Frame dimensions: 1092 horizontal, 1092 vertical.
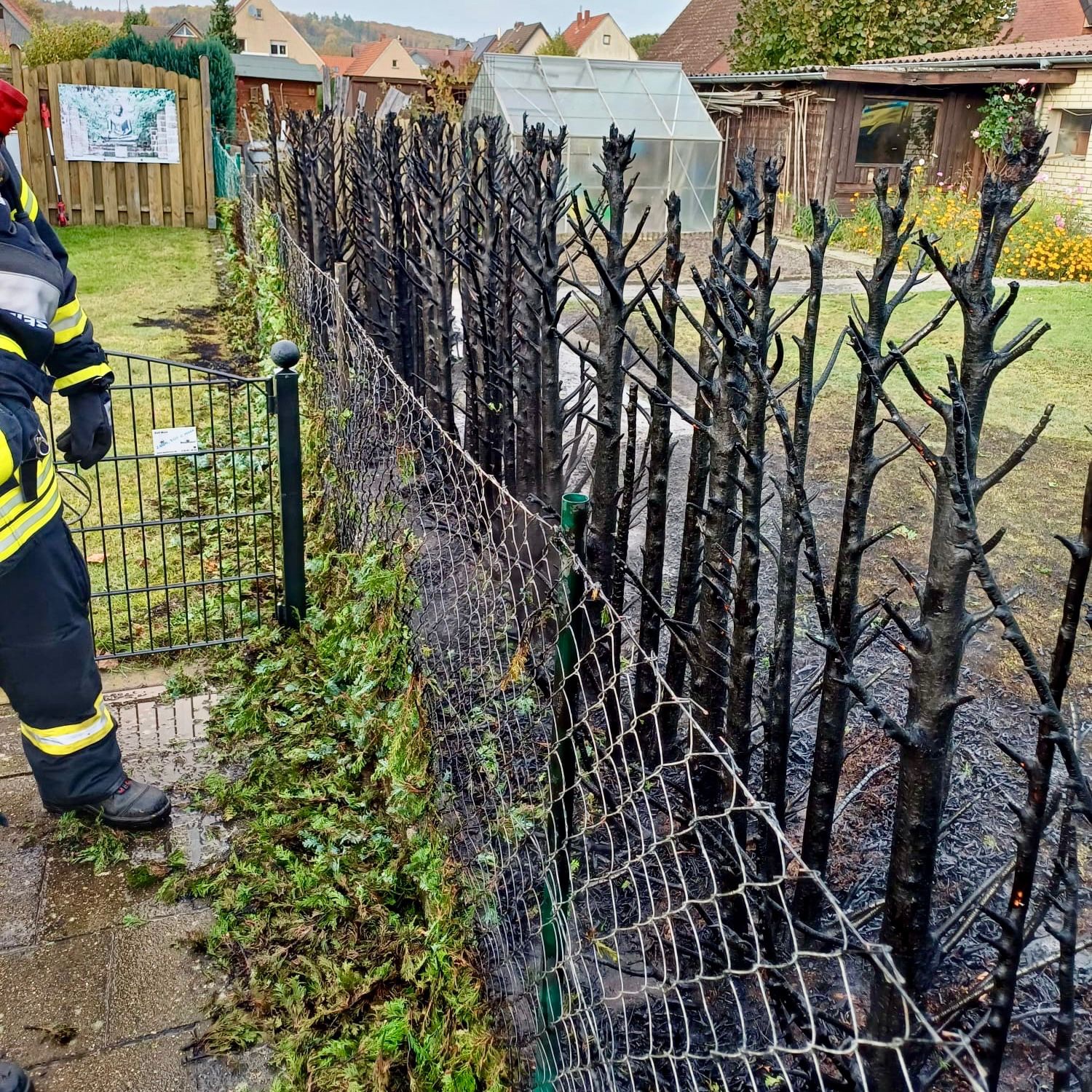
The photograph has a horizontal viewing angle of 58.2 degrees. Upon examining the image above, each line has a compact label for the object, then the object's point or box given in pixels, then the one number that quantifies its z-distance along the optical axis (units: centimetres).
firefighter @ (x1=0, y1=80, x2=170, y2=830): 290
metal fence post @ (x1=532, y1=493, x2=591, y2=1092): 186
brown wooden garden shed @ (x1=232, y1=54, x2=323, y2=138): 4184
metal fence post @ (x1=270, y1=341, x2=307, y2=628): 409
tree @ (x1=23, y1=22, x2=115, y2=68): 2417
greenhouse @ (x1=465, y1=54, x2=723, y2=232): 1661
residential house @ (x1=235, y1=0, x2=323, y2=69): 7794
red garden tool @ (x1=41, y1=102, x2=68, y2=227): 1526
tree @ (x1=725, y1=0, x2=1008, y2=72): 2341
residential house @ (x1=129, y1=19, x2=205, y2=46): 5920
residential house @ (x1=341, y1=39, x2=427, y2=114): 7212
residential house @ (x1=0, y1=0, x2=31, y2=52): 5056
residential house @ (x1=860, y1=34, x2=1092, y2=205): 1745
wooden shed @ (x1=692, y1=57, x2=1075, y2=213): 1992
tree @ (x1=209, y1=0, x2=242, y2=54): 5016
